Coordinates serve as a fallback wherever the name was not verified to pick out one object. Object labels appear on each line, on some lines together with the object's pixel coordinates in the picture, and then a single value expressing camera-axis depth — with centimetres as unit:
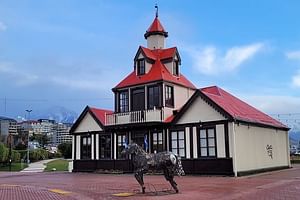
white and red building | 2498
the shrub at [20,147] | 8054
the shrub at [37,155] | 6822
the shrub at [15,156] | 5458
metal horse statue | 1488
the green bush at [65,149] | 7718
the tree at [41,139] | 10936
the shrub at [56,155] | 8176
